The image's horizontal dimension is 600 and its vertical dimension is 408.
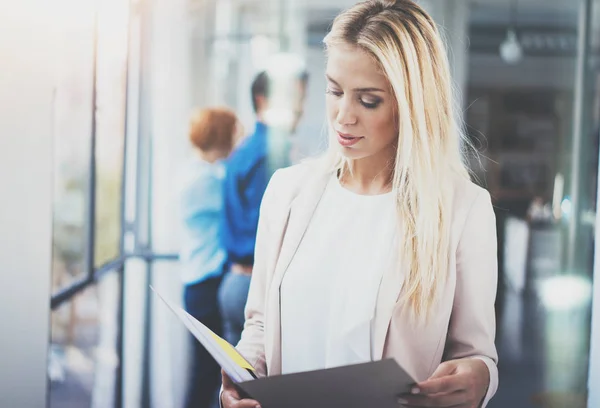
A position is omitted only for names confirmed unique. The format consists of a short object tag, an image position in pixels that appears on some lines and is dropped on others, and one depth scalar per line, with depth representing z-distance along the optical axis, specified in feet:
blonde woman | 4.87
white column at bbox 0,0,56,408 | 6.34
